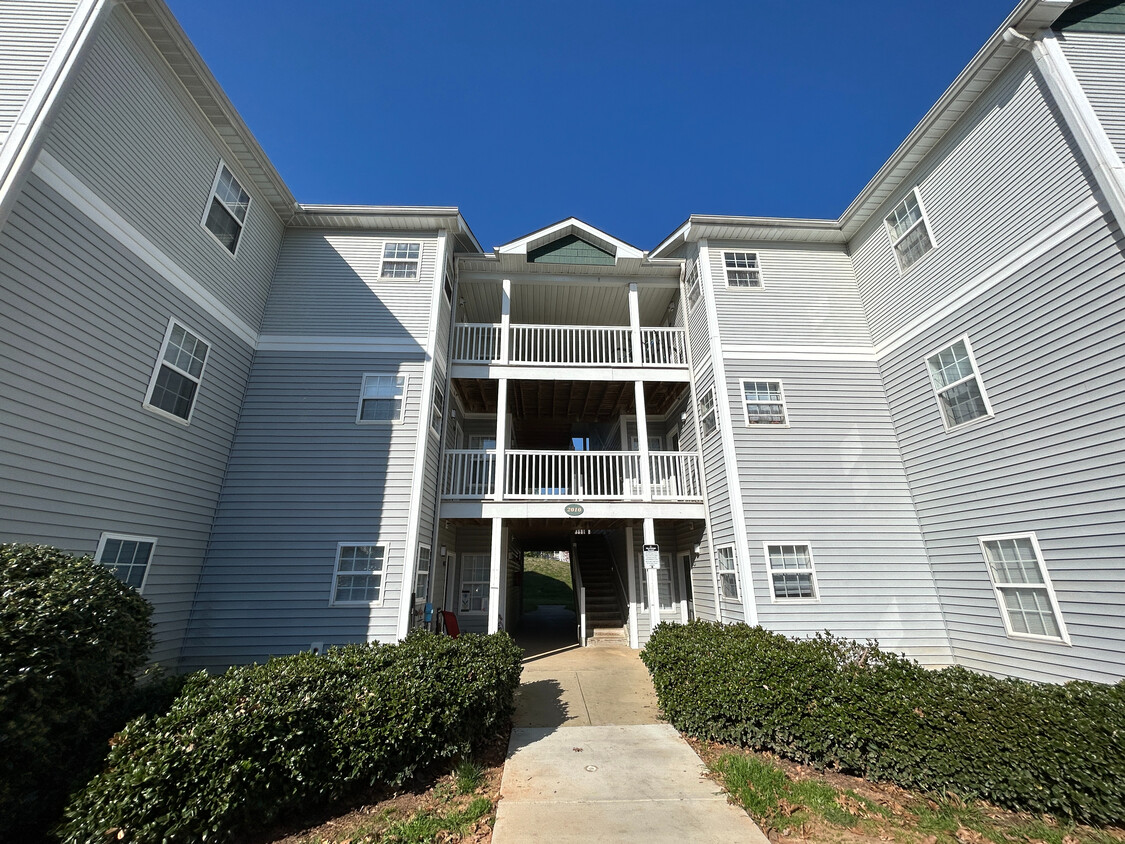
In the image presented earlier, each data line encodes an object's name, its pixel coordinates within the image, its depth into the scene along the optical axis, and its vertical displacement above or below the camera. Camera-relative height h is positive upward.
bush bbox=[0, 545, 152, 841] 3.34 -0.71
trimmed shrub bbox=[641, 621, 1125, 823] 3.87 -1.41
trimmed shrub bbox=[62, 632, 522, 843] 3.43 -1.38
